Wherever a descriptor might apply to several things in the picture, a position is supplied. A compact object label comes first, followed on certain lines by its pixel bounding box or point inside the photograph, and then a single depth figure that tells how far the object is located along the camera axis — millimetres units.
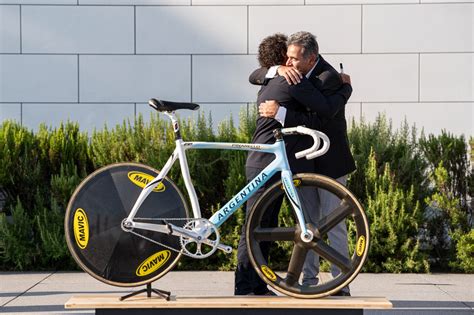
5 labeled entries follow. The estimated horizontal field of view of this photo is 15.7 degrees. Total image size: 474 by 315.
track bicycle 9958
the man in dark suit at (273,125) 10821
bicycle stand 9958
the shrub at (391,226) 15108
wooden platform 9737
